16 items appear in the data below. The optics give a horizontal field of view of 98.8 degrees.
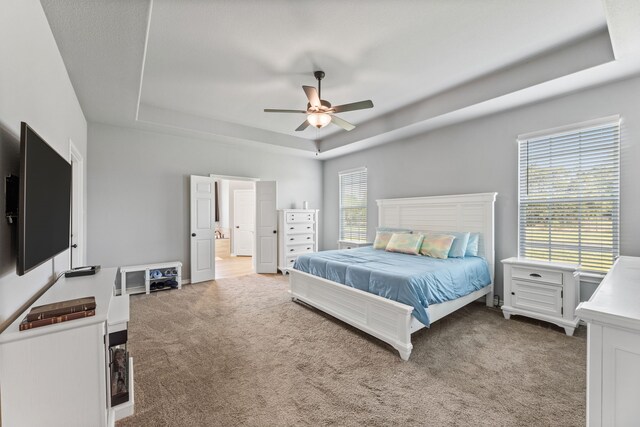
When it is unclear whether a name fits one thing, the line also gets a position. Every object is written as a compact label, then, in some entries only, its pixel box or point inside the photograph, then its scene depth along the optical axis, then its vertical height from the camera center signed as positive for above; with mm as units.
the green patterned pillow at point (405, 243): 3879 -429
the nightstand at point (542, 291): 2801 -838
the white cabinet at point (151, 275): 4246 -1008
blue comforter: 2514 -648
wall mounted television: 1257 +66
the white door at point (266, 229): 5789 -326
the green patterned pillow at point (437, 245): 3576 -424
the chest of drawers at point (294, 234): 5793 -448
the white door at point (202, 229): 4941 -291
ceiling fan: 2869 +1169
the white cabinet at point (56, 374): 1135 -712
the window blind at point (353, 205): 5855 +197
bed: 2498 -839
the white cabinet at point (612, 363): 998 -564
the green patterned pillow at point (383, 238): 4418 -390
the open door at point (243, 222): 8516 -260
